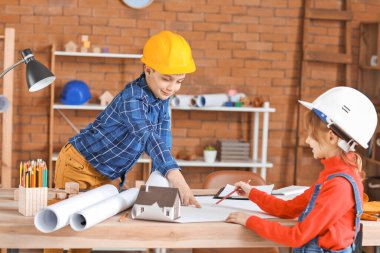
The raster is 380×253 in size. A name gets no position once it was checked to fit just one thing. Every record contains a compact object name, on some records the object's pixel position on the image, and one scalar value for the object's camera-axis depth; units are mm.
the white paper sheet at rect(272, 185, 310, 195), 2853
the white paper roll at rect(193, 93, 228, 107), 5281
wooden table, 2162
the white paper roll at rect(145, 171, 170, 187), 2484
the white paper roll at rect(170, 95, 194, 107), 5250
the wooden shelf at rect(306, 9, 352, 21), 5586
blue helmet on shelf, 5199
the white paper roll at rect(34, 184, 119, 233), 2053
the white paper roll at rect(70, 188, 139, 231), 2102
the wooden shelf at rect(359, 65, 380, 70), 5316
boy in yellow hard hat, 2588
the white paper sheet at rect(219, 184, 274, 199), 2779
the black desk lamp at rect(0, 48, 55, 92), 2582
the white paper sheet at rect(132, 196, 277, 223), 2254
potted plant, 5316
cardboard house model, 2240
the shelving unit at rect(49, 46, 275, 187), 5156
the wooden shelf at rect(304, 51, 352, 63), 5578
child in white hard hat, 2107
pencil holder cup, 2301
